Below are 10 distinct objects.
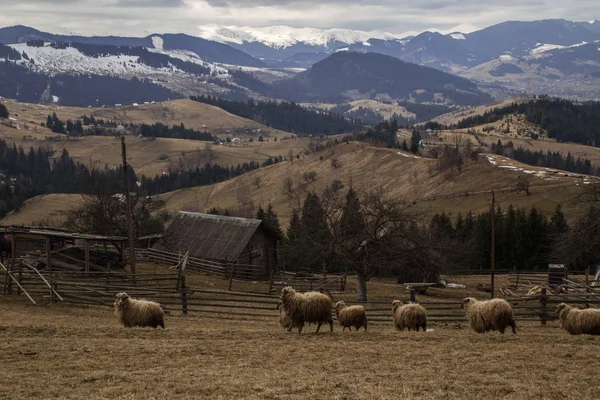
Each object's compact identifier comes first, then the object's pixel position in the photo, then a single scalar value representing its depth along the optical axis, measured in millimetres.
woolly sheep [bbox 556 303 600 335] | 20541
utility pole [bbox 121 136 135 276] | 35906
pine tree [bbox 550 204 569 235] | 70375
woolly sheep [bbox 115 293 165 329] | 21875
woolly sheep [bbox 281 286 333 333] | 21094
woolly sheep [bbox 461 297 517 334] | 20766
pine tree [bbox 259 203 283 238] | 91162
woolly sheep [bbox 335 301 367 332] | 22500
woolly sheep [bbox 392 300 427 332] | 21984
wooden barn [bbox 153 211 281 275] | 48344
